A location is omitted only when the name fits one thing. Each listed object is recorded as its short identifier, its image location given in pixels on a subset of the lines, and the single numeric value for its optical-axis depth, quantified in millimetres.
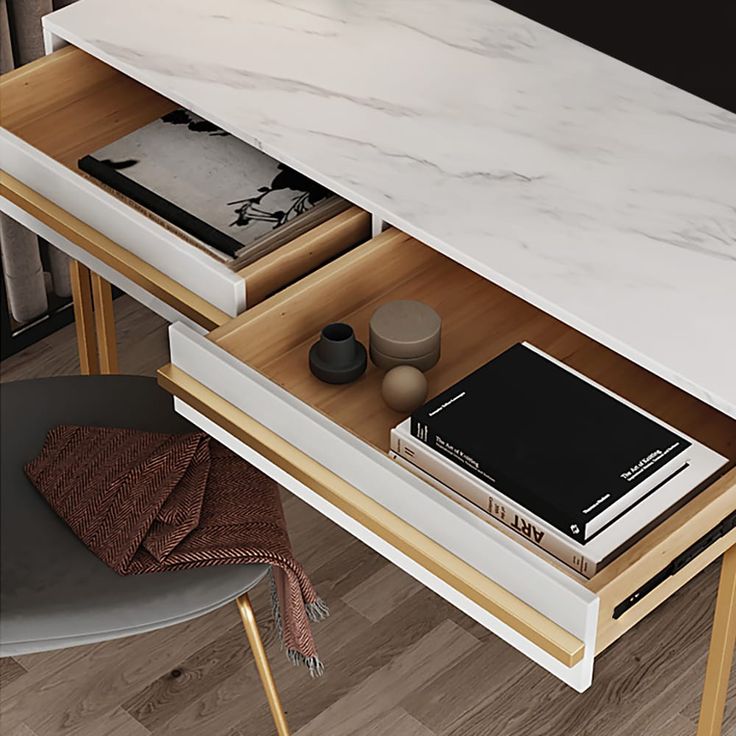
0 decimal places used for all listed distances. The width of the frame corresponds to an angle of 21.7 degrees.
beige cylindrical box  2192
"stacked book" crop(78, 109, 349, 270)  2341
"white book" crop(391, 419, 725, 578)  1957
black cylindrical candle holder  2188
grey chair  2187
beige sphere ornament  2162
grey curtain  3049
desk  1998
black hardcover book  1990
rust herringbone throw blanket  2221
